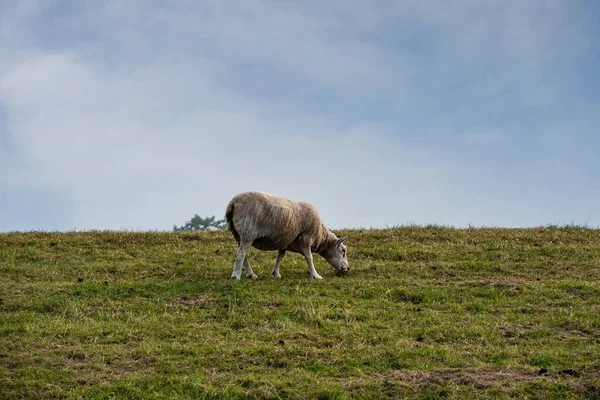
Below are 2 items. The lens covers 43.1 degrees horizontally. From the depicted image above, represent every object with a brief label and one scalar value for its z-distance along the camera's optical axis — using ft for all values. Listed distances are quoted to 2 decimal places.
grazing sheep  61.46
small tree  313.94
